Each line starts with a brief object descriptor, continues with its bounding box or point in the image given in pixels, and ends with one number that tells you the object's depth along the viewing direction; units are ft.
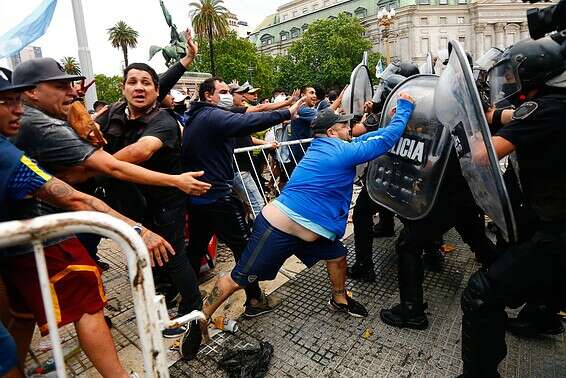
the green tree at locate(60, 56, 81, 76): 150.84
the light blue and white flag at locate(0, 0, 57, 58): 16.43
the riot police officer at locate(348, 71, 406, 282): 11.34
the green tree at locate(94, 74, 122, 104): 182.50
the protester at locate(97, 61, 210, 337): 8.80
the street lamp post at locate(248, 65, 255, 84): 134.84
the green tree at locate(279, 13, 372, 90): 152.25
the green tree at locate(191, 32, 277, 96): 134.72
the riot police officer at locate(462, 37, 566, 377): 5.38
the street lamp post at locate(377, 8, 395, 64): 66.49
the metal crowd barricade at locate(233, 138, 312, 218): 12.72
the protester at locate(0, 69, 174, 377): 5.00
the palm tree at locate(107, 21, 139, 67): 152.15
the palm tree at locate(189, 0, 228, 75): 116.88
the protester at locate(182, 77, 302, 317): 9.27
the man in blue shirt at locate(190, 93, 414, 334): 8.47
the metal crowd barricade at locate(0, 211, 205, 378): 3.51
